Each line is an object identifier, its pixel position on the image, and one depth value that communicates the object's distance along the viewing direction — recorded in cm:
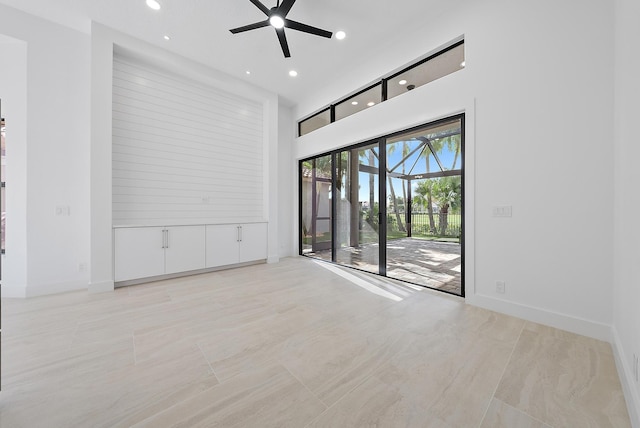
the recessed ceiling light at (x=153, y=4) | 297
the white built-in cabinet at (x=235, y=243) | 439
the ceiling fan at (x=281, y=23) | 268
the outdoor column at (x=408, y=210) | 391
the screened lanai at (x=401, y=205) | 339
